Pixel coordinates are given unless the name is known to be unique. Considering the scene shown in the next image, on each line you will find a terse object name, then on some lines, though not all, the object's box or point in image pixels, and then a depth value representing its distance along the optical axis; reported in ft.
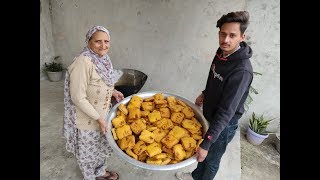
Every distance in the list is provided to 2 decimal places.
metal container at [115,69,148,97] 14.73
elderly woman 6.92
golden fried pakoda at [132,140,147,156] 7.00
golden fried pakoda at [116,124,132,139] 7.25
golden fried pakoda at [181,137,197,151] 7.19
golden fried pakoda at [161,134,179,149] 7.18
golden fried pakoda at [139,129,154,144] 7.26
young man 6.48
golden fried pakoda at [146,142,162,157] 6.96
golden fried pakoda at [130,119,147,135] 7.55
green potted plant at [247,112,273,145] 13.66
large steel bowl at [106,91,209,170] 6.57
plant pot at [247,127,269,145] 13.60
